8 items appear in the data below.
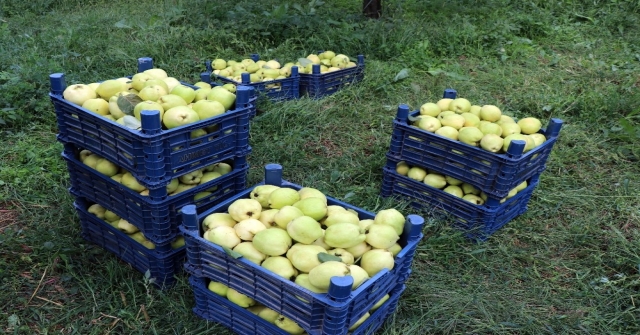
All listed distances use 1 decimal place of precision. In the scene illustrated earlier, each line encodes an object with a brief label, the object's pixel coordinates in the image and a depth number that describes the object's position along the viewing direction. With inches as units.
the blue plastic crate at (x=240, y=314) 87.8
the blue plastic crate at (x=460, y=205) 125.6
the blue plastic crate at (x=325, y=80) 203.2
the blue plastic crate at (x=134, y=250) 103.9
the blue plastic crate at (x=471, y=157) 117.8
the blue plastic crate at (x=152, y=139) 88.7
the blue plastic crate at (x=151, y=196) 96.9
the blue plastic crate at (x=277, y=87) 190.4
